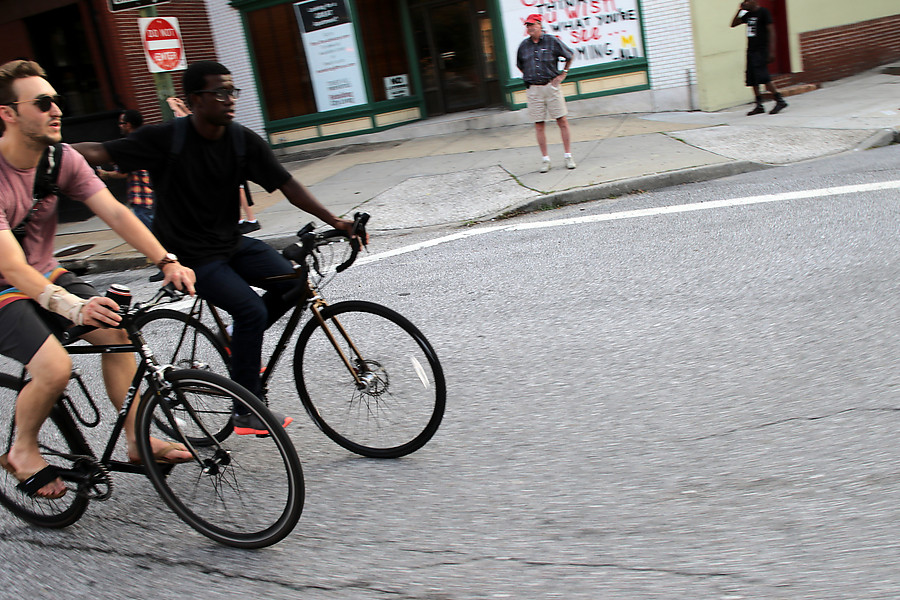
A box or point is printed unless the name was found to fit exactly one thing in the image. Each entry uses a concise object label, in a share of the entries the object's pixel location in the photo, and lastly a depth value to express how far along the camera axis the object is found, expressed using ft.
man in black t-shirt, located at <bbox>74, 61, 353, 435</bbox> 11.43
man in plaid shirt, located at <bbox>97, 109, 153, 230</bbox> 27.73
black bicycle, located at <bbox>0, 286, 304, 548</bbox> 10.03
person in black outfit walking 42.24
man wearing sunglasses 9.88
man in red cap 34.37
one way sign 25.77
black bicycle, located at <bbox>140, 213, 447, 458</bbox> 11.77
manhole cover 34.85
